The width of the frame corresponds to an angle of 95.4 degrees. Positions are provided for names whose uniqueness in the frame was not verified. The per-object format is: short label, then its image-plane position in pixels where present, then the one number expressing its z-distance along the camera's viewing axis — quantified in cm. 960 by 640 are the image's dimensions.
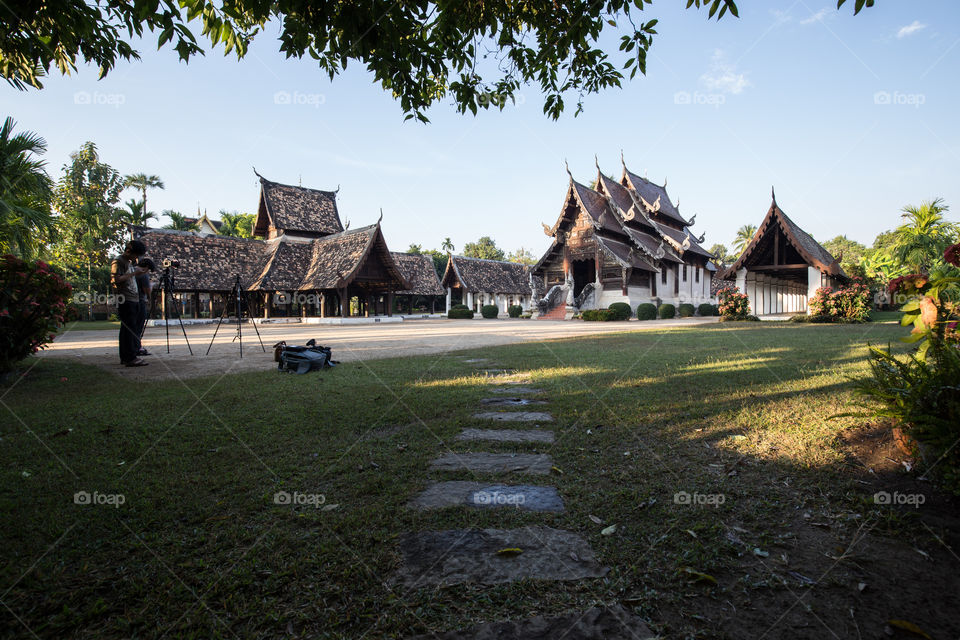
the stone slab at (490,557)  177
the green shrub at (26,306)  586
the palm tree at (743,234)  6666
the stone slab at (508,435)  355
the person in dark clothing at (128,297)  744
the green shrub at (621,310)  2603
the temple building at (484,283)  4109
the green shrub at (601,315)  2595
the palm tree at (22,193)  1041
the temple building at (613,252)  2912
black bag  695
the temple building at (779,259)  1941
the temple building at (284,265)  2623
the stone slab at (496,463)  291
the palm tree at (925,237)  2297
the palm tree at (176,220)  4269
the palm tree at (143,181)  4412
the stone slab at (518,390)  538
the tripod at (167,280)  856
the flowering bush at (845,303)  1800
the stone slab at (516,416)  410
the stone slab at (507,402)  472
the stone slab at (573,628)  144
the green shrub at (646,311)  2675
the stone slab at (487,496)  240
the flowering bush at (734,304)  2059
